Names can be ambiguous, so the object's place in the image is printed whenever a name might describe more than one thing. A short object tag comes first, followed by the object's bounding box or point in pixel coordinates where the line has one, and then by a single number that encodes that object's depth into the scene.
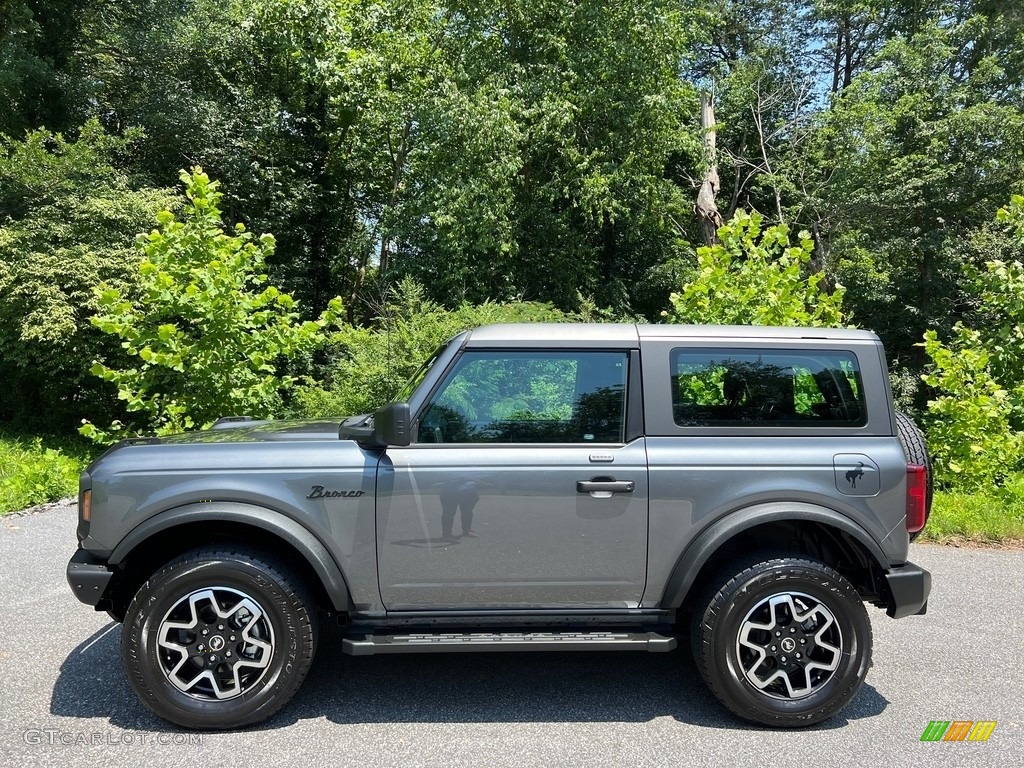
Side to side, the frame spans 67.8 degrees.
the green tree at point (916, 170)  14.03
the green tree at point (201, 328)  7.43
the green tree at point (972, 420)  7.68
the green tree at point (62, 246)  10.74
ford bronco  3.43
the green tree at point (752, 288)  7.99
